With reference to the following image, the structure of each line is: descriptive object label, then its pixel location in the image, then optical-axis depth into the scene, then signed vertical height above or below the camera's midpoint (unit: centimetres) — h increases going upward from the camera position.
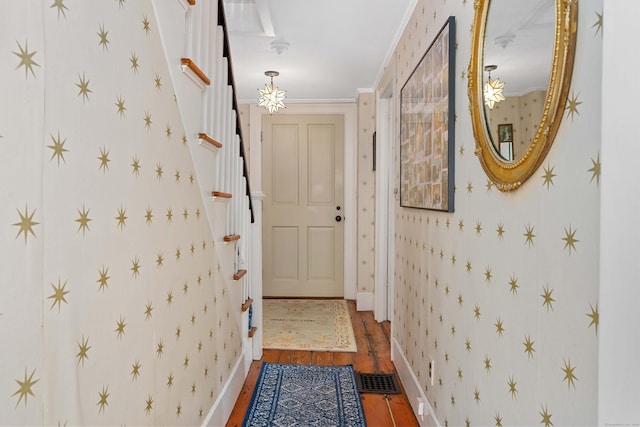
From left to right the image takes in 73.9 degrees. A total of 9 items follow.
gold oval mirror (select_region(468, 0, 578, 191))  90 +30
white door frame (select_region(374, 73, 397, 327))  386 -2
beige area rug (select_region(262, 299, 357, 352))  330 -114
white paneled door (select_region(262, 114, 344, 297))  484 -8
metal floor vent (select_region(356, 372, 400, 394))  251 -114
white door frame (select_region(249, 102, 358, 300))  477 +44
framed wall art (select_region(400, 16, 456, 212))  170 +33
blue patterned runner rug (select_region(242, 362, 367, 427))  215 -112
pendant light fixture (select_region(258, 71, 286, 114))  362 +86
